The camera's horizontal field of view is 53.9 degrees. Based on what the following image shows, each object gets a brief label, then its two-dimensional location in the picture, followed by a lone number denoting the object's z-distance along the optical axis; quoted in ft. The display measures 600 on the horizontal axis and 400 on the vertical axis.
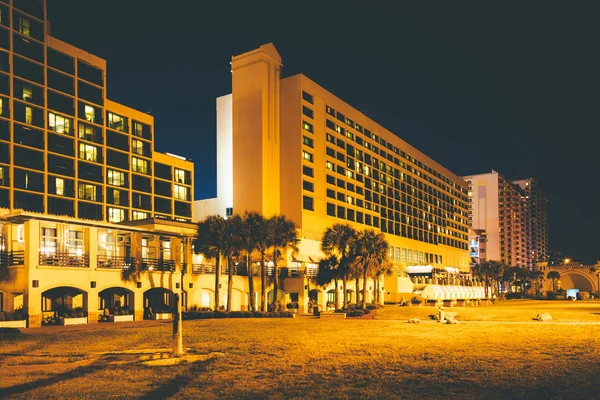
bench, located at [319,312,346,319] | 159.74
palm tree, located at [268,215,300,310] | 189.40
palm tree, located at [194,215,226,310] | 169.68
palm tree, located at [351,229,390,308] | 223.71
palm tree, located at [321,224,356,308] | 217.56
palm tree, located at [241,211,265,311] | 176.31
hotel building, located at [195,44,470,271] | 294.46
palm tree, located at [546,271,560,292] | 541.75
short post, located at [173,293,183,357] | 68.33
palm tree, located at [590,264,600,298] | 517.68
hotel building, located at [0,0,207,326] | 144.97
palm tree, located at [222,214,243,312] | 170.40
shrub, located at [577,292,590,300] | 383.41
